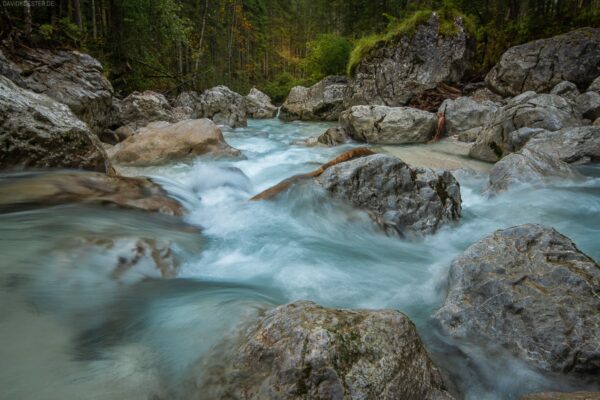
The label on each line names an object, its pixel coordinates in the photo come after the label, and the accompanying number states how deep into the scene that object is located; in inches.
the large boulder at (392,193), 184.1
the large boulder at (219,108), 625.0
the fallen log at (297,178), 208.7
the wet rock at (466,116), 425.7
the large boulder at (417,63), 590.6
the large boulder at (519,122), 323.0
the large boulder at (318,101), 727.7
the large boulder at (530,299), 87.7
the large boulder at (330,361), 67.3
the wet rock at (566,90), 407.8
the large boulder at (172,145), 297.6
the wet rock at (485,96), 518.4
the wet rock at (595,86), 400.4
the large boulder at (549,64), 462.3
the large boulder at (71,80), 335.0
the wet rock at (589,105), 348.8
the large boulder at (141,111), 474.0
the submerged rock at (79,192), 161.2
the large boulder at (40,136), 185.6
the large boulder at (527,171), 239.9
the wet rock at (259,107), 845.2
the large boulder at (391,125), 413.4
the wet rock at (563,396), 71.6
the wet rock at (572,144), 283.4
